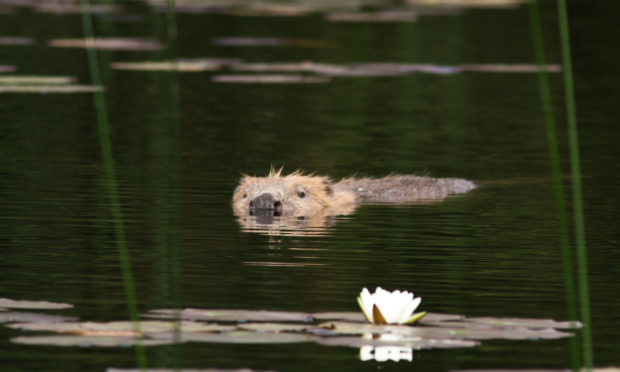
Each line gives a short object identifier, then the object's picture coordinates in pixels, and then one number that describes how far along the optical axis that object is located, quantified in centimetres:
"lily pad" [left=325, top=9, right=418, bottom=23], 6216
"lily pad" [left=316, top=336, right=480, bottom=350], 1341
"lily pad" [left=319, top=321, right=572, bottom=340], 1377
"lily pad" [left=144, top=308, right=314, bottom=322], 1441
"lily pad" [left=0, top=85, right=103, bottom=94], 3925
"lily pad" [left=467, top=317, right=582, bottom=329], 1428
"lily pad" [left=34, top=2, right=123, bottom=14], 6225
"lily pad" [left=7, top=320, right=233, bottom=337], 1376
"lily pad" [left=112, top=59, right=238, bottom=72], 4400
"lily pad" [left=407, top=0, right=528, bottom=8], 6756
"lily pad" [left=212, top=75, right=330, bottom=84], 4244
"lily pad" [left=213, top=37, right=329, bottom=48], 5162
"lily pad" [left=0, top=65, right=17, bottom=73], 4269
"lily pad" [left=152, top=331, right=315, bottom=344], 1345
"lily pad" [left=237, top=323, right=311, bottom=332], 1394
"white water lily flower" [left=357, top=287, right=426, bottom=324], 1416
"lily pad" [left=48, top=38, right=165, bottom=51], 4987
